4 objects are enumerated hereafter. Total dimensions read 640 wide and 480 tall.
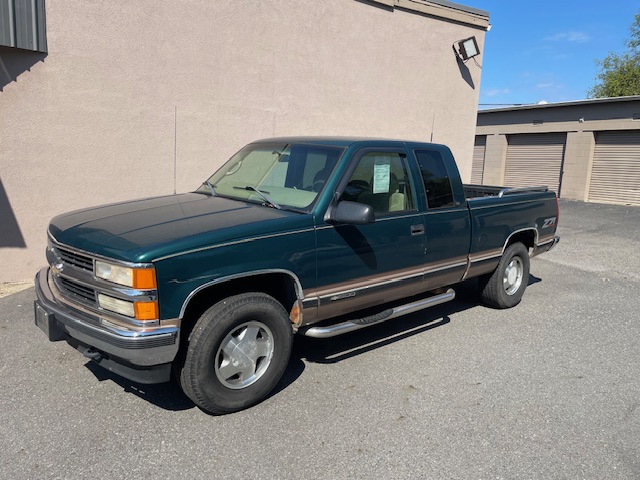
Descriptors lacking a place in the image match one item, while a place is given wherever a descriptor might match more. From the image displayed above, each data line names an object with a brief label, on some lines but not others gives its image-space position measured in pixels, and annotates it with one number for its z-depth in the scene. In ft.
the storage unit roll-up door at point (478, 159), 77.82
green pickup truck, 10.13
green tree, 124.88
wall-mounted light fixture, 35.65
